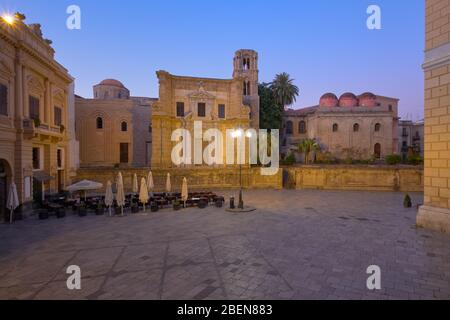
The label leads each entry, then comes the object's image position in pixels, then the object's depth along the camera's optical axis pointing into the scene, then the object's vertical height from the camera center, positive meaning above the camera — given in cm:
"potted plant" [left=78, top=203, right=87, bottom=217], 1474 -311
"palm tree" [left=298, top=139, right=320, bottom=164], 3322 +160
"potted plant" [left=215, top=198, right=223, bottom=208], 1728 -311
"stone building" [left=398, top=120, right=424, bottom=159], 5341 +524
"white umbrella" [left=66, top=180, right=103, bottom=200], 1557 -167
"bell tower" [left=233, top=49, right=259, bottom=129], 4031 +1508
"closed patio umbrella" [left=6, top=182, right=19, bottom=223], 1297 -204
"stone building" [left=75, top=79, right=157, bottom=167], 3553 +420
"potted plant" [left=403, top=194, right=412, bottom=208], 1658 -307
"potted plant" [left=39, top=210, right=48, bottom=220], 1421 -317
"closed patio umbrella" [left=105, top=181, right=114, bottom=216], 1405 -215
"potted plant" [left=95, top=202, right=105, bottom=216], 1518 -311
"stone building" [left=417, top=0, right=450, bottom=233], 1040 +168
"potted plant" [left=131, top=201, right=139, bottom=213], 1575 -311
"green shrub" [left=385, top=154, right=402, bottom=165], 2959 -21
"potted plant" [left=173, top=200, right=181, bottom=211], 1641 -307
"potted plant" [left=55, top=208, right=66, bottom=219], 1443 -313
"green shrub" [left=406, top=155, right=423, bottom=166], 2788 -33
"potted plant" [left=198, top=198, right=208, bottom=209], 1692 -310
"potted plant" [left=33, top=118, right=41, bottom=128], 1605 +246
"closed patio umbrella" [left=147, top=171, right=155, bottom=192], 1840 -179
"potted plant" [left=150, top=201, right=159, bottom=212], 1608 -313
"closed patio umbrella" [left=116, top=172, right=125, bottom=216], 1437 -203
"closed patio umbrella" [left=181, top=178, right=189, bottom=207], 1661 -230
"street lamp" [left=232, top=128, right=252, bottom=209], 1611 +169
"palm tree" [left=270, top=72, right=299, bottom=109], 4306 +1189
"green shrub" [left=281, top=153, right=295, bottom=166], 3058 -36
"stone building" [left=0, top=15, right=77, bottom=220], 1391 +315
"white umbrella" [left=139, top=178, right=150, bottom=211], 1523 -221
